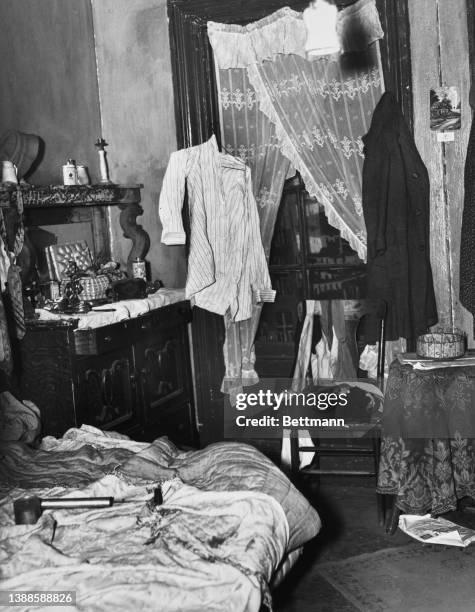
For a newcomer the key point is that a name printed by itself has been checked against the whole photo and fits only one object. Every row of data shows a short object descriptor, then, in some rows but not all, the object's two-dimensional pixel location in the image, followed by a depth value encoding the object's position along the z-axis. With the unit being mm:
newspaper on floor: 3492
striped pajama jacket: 4586
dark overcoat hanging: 4227
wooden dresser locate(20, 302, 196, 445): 3914
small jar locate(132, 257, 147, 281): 4797
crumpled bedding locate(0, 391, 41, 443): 3676
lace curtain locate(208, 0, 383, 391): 4359
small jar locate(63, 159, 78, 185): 4363
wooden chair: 3955
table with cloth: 3461
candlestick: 4730
